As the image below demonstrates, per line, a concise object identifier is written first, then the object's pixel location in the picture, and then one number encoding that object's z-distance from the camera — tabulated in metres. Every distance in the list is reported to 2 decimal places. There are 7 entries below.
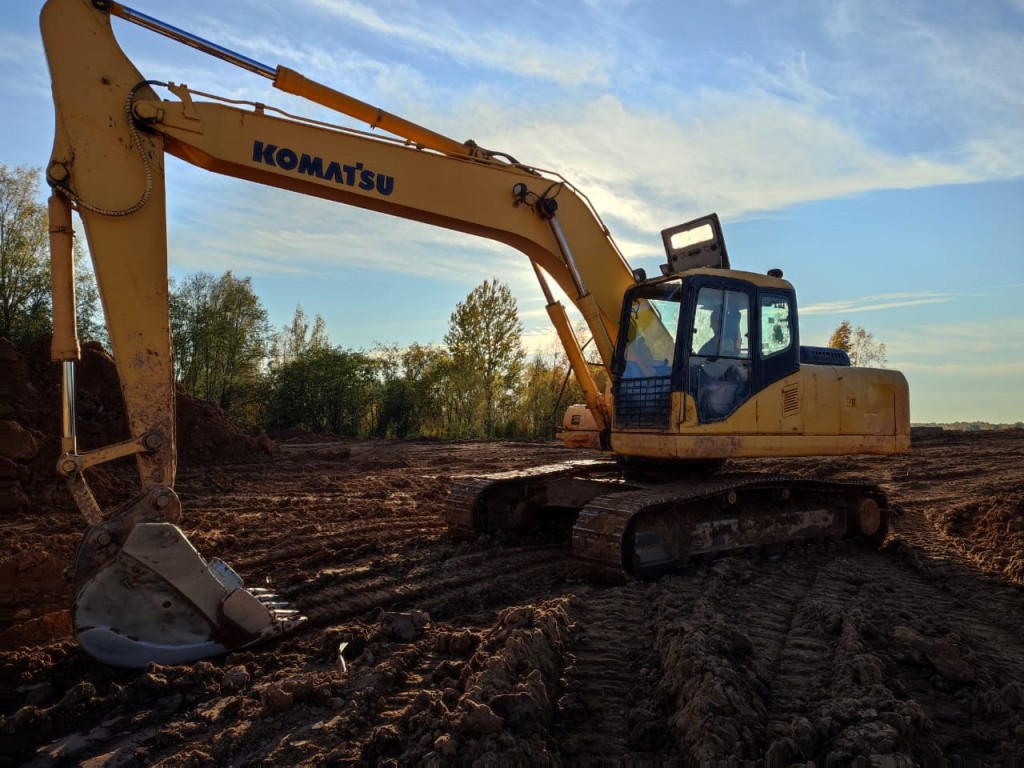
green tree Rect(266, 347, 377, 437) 30.95
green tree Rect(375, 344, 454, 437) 31.75
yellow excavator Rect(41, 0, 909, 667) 4.55
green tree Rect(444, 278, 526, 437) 31.81
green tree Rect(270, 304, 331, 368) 35.59
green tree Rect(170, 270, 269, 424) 31.83
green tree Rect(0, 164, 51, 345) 26.41
